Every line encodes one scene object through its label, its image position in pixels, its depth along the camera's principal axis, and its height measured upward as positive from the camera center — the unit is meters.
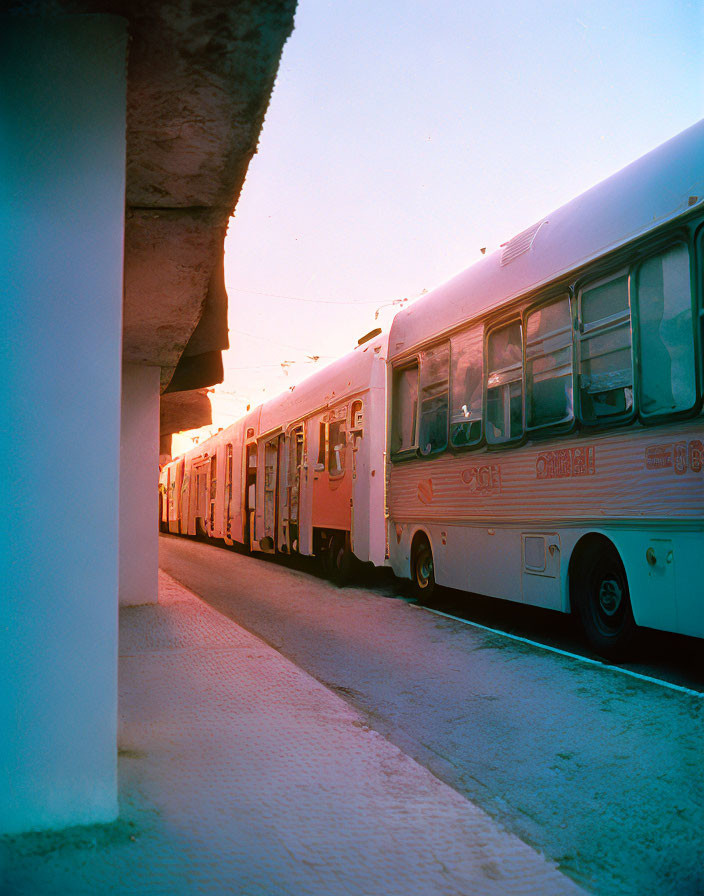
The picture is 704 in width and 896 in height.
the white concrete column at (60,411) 3.09 +0.33
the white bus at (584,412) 5.89 +0.70
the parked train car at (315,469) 11.66 +0.44
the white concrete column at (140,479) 10.06 +0.19
